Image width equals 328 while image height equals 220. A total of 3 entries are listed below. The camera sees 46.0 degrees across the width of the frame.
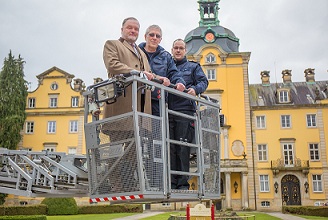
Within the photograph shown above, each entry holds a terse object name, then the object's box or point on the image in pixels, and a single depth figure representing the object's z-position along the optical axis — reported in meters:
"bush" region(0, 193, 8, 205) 35.59
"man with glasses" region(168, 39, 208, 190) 5.17
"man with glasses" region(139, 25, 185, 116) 5.62
